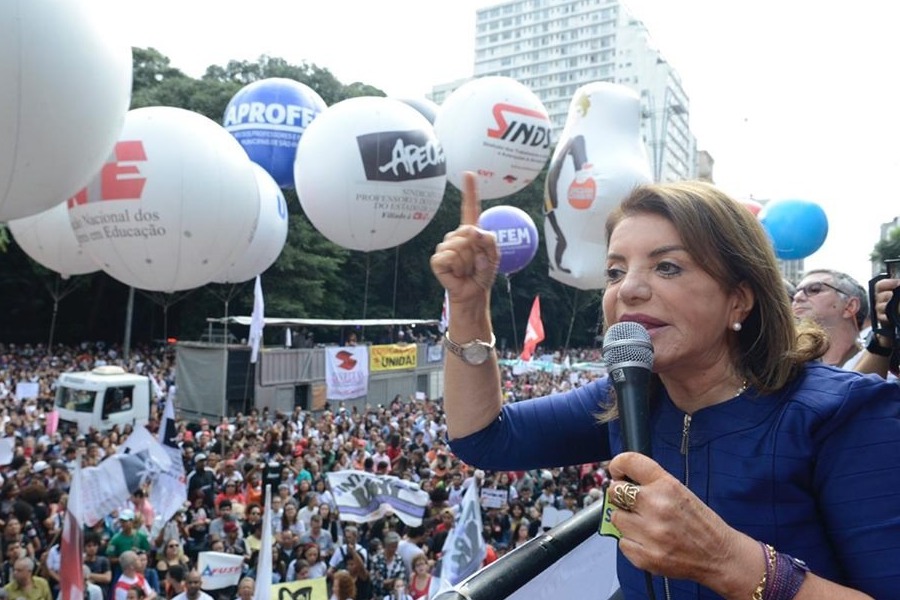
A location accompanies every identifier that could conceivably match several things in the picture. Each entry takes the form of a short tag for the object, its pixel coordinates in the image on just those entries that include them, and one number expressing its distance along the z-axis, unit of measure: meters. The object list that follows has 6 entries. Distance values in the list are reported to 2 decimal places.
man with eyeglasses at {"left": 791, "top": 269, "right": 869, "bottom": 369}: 2.74
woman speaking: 0.90
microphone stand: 1.16
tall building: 93.19
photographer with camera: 1.65
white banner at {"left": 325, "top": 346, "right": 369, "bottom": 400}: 16.14
